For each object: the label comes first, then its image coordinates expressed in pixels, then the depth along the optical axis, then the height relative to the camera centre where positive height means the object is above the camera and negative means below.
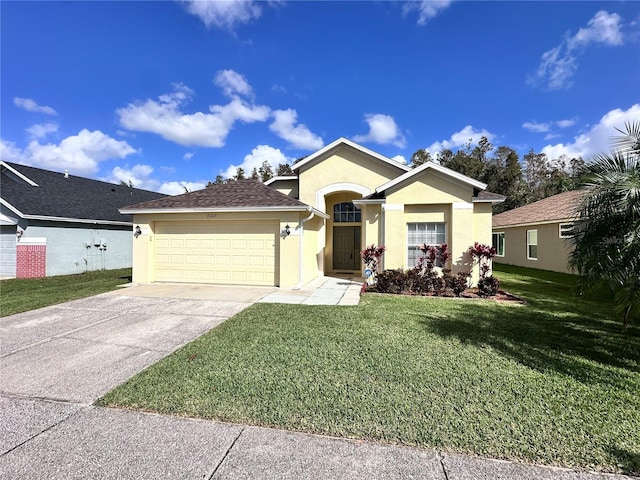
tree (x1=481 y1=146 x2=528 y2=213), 32.57 +7.68
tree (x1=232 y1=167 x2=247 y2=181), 48.44 +11.78
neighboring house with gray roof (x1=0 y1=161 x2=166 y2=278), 14.88 +1.13
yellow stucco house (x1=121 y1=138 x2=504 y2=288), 11.09 +0.69
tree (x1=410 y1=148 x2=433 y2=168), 41.44 +12.76
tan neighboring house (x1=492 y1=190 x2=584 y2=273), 15.59 +0.72
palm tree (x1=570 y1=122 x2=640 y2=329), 4.98 +0.46
